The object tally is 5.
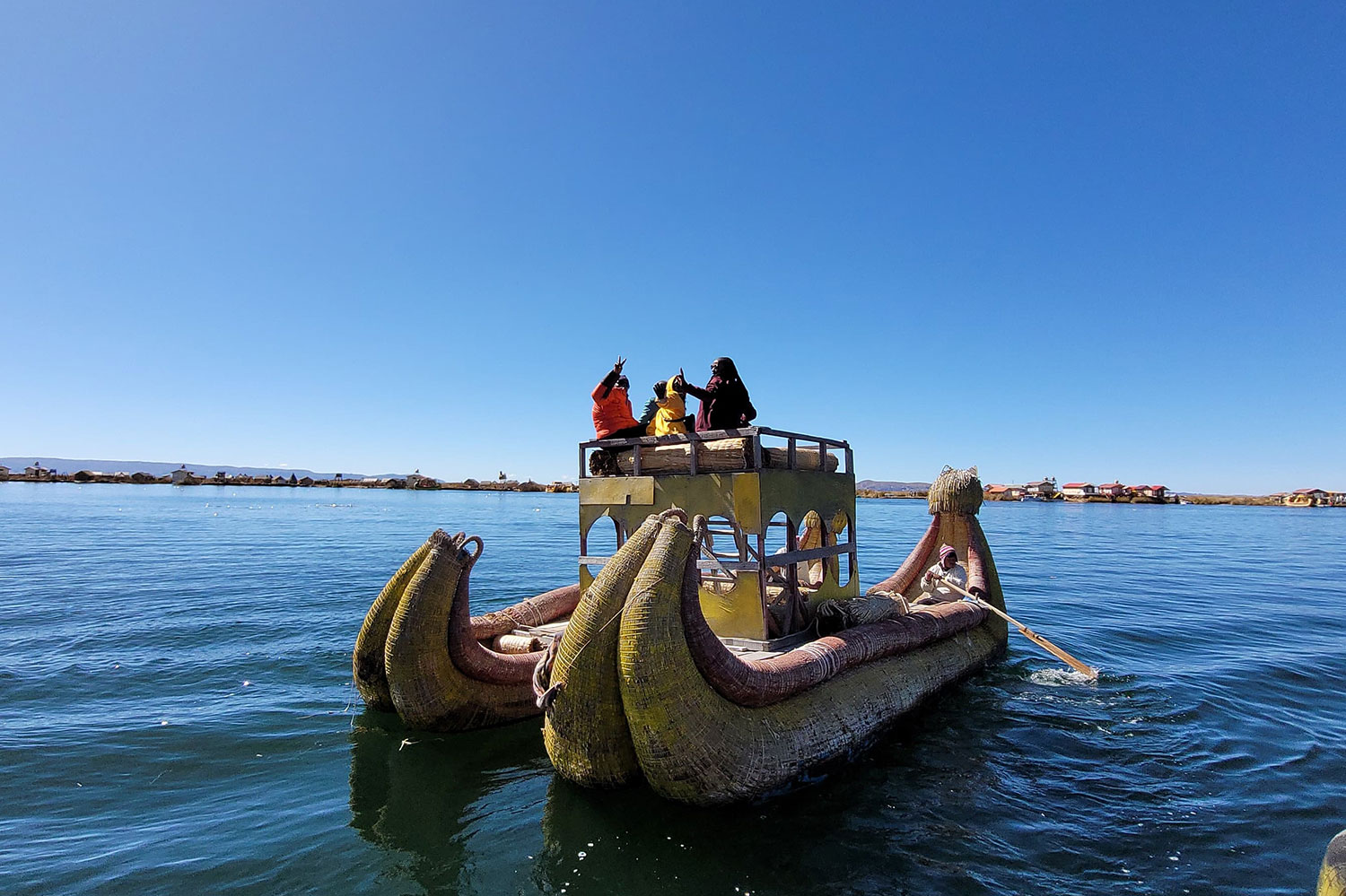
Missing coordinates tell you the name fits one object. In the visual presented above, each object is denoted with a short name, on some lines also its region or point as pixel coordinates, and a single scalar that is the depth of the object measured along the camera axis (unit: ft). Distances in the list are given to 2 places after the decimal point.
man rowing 41.57
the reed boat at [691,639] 20.45
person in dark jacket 32.71
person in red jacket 34.32
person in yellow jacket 33.96
